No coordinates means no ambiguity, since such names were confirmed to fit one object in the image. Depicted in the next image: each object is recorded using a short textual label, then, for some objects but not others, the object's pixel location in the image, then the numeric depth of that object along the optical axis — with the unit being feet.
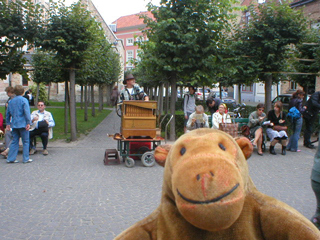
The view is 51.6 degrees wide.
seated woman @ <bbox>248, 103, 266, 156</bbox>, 32.49
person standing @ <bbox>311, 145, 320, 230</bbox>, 11.72
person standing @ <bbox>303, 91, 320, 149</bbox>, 33.32
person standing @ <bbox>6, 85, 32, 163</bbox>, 26.78
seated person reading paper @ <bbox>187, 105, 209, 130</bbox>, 32.42
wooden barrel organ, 25.53
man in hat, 26.94
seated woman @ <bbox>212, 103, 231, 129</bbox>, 32.10
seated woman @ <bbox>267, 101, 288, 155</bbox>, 32.37
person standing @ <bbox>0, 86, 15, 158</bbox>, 29.60
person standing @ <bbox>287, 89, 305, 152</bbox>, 33.81
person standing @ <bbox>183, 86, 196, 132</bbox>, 38.99
